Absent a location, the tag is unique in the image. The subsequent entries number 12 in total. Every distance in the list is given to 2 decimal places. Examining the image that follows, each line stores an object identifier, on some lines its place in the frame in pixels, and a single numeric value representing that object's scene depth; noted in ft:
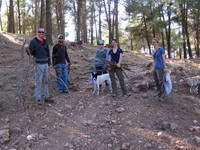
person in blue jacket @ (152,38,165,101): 14.35
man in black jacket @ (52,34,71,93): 15.72
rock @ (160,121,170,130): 11.96
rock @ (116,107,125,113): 13.31
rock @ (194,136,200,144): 11.06
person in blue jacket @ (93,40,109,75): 16.32
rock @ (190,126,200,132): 12.11
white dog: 15.88
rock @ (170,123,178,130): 11.93
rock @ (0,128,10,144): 10.36
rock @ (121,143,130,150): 10.25
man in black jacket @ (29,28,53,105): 13.40
